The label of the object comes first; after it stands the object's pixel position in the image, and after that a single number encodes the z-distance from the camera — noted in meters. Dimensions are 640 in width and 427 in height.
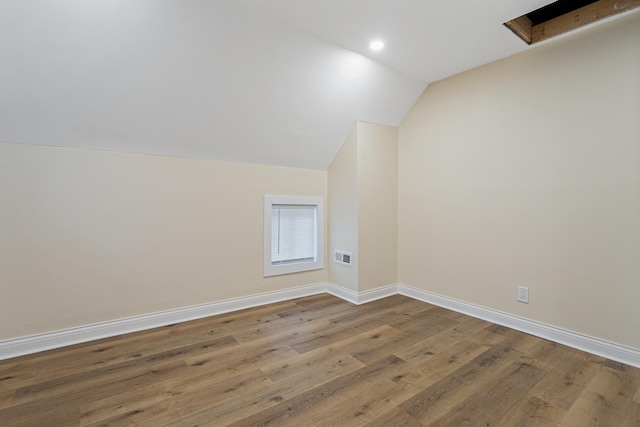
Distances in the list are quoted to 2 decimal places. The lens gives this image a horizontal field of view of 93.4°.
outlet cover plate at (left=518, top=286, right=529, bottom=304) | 2.41
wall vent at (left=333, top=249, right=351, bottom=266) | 3.16
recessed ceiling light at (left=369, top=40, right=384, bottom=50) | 2.32
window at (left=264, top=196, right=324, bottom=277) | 3.03
